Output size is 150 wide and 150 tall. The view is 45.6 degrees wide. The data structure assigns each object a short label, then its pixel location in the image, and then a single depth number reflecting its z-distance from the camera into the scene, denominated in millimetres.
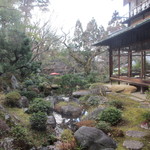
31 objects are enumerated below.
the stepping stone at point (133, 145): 4062
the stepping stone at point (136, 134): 4629
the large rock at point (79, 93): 10481
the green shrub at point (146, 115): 5047
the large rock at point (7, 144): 4338
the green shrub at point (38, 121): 5656
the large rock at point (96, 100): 8205
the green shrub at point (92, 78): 14383
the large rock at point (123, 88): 9977
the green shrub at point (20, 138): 4603
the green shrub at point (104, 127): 5059
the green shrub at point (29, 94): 9992
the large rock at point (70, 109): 8039
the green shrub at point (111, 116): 5621
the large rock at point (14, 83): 10641
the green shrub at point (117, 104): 7020
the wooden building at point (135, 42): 8962
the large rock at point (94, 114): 6293
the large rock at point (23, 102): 8117
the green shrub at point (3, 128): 4749
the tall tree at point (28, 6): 15078
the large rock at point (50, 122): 6251
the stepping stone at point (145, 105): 6922
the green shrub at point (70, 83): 12012
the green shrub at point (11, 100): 7755
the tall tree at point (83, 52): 17203
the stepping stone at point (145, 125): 4979
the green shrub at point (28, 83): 12327
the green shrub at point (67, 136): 4817
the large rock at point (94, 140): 4200
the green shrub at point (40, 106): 7180
